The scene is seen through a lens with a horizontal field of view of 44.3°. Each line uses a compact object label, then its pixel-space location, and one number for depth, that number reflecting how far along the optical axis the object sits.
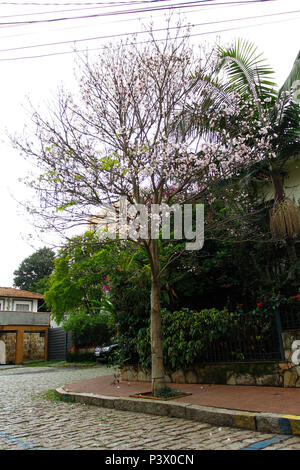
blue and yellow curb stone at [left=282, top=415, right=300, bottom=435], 4.18
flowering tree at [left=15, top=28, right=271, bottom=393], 7.06
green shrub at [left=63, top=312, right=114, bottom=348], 20.77
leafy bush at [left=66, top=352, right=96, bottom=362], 20.60
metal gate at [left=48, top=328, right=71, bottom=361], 23.38
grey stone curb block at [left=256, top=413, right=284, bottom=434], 4.28
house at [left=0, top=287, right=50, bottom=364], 24.84
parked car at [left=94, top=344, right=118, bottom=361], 18.64
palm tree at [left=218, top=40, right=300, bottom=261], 8.16
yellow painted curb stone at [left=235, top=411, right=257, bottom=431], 4.57
